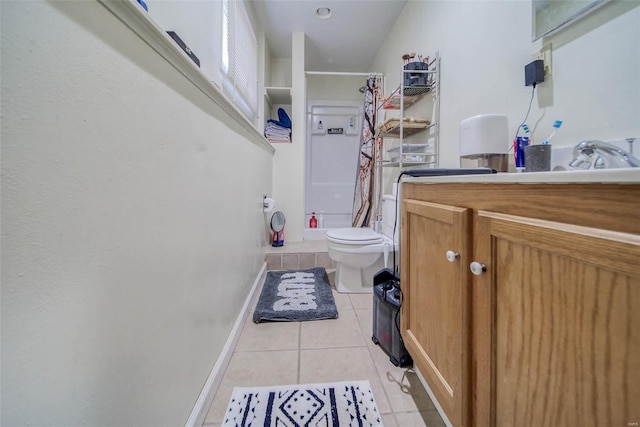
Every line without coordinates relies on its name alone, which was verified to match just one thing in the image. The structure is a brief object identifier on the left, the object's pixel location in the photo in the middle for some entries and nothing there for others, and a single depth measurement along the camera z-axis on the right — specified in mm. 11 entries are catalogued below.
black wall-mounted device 948
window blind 1591
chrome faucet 653
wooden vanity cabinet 348
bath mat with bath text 1556
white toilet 1812
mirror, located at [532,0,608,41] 825
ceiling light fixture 2316
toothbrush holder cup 855
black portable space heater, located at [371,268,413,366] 1146
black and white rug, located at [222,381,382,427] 874
